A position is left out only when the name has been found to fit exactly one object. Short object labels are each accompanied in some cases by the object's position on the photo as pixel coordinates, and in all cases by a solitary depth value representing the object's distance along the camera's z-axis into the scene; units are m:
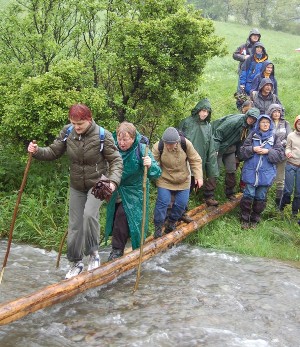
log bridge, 5.20
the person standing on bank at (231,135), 9.90
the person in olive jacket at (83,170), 6.07
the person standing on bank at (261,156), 9.00
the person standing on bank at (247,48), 13.28
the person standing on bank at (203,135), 9.19
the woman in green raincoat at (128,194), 6.62
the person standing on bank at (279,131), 9.77
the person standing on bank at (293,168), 9.45
